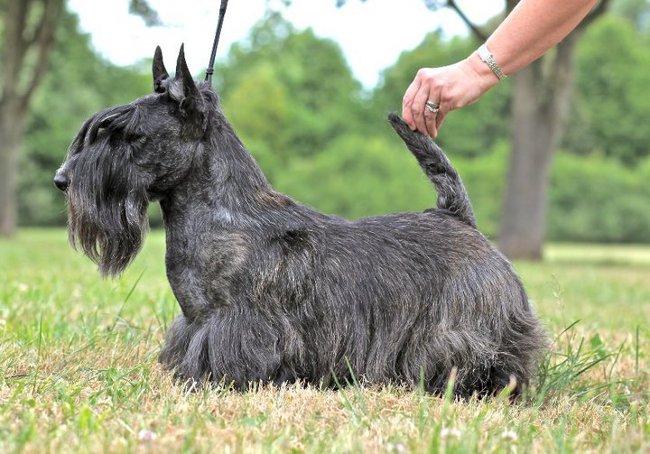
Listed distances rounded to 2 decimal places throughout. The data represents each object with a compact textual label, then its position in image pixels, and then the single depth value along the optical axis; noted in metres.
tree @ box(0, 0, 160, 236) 16.27
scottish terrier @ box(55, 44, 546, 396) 2.67
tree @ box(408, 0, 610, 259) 13.62
